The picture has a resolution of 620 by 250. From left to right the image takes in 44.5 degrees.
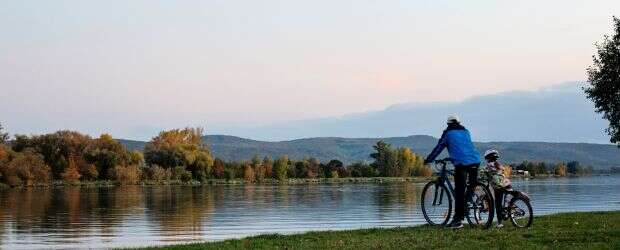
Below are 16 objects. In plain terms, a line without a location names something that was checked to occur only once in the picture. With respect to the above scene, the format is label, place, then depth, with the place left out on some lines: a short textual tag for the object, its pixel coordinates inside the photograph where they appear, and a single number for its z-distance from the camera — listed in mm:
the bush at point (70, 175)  138625
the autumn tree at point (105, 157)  147500
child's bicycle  18188
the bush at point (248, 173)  177138
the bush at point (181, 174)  155138
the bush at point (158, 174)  150625
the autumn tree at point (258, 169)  182250
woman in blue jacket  17938
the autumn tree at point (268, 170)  187625
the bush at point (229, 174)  170500
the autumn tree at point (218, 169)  169750
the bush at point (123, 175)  143625
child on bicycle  18281
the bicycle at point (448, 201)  18062
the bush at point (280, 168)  186500
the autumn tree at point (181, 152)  159375
